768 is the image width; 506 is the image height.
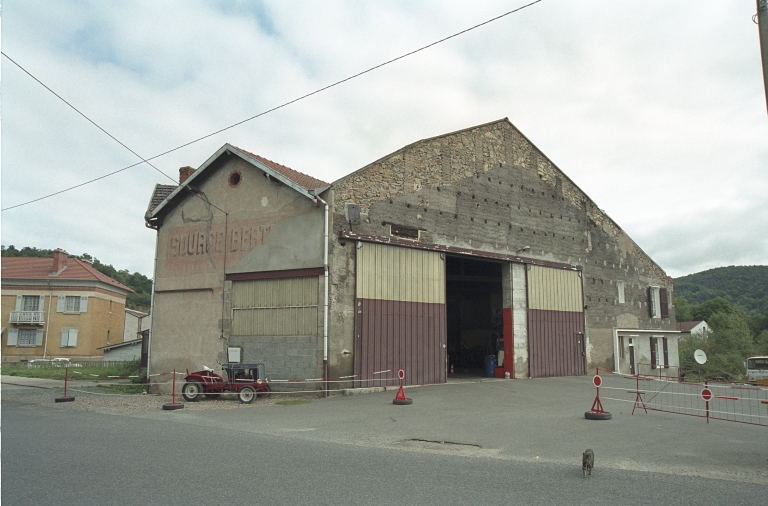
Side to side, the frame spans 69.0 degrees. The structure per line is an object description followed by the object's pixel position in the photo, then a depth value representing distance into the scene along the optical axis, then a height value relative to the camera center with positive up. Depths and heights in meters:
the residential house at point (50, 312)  44.81 +2.32
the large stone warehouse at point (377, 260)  17.59 +2.96
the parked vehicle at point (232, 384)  16.30 -1.22
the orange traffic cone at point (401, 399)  14.72 -1.48
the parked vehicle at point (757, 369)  27.92 -1.24
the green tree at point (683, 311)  104.69 +6.13
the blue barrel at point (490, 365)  23.83 -0.92
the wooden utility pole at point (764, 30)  8.00 +4.48
